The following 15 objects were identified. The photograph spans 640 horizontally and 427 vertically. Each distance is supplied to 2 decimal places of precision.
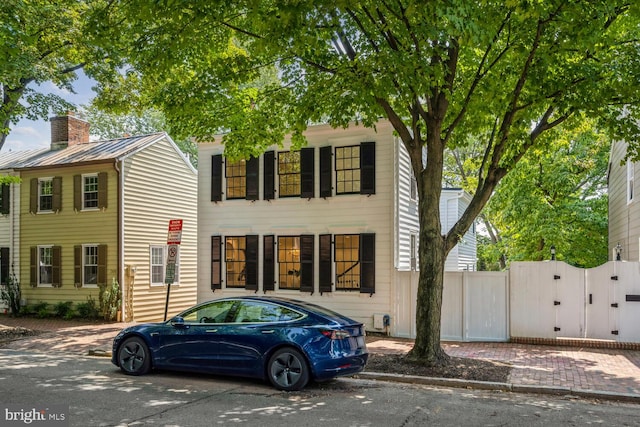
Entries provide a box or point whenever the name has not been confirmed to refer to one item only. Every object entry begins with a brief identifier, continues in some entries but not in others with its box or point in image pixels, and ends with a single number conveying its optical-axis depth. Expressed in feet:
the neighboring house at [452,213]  77.10
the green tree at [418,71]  28.96
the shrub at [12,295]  67.62
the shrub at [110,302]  60.80
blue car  27.96
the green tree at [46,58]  46.88
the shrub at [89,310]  62.18
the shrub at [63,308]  64.03
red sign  42.09
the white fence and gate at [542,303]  42.37
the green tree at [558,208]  70.54
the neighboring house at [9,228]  70.23
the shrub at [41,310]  64.85
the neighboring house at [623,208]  48.65
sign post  41.60
